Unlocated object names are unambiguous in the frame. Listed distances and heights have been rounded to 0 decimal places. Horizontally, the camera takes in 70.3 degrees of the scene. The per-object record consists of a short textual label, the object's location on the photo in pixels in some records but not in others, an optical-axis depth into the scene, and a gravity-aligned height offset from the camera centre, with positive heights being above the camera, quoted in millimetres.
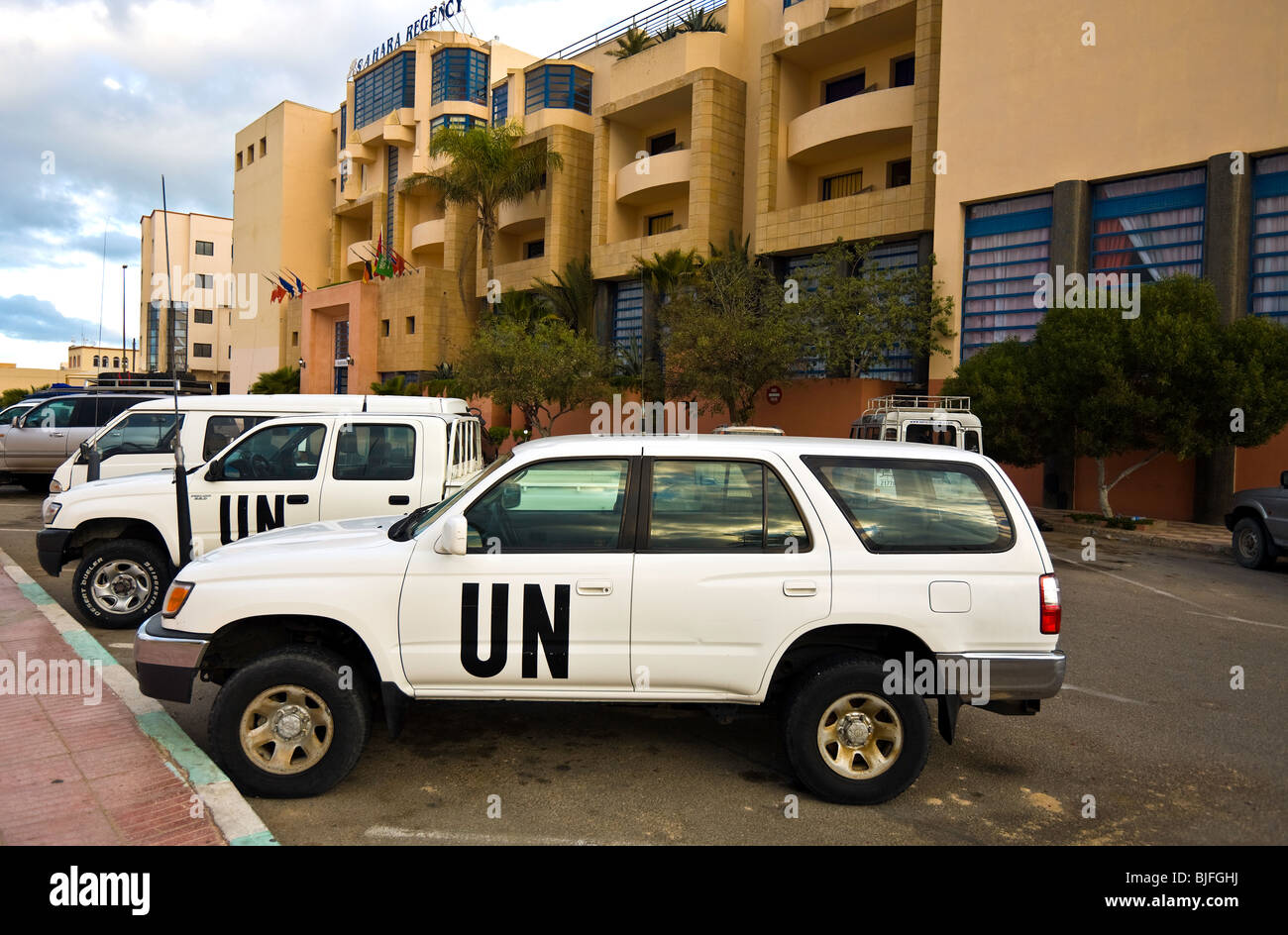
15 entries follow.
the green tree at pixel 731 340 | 21672 +2569
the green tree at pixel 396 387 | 38062 +2280
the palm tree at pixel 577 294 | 32250 +5327
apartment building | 77688 +11910
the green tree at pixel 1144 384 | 15289 +1194
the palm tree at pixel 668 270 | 27828 +5416
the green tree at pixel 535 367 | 26250 +2222
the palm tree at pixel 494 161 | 34844 +10802
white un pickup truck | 7816 -508
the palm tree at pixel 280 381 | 47938 +3110
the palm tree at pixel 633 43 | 32062 +14228
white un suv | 4422 -877
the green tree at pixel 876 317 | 21688 +3157
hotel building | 17844 +7643
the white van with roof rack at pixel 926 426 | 13938 +370
